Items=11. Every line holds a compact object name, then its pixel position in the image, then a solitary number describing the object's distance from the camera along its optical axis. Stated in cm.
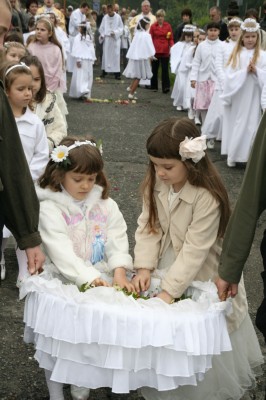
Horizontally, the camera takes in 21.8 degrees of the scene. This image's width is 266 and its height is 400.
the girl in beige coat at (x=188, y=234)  329
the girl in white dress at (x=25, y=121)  468
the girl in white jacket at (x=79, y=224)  334
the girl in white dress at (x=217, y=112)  1021
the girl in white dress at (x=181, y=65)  1437
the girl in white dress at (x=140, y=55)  1662
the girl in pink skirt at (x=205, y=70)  1084
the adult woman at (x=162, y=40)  1689
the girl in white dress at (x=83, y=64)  1513
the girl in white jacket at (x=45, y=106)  545
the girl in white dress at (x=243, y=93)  850
